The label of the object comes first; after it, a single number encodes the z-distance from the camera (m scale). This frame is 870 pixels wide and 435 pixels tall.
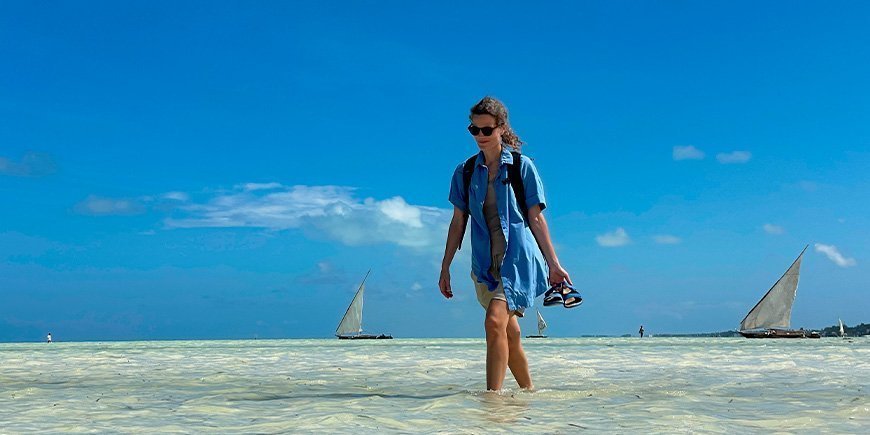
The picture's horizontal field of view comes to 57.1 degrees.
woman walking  5.21
